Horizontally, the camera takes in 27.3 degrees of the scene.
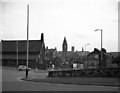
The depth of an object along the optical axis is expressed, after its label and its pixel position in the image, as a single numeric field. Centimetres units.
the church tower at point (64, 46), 18012
